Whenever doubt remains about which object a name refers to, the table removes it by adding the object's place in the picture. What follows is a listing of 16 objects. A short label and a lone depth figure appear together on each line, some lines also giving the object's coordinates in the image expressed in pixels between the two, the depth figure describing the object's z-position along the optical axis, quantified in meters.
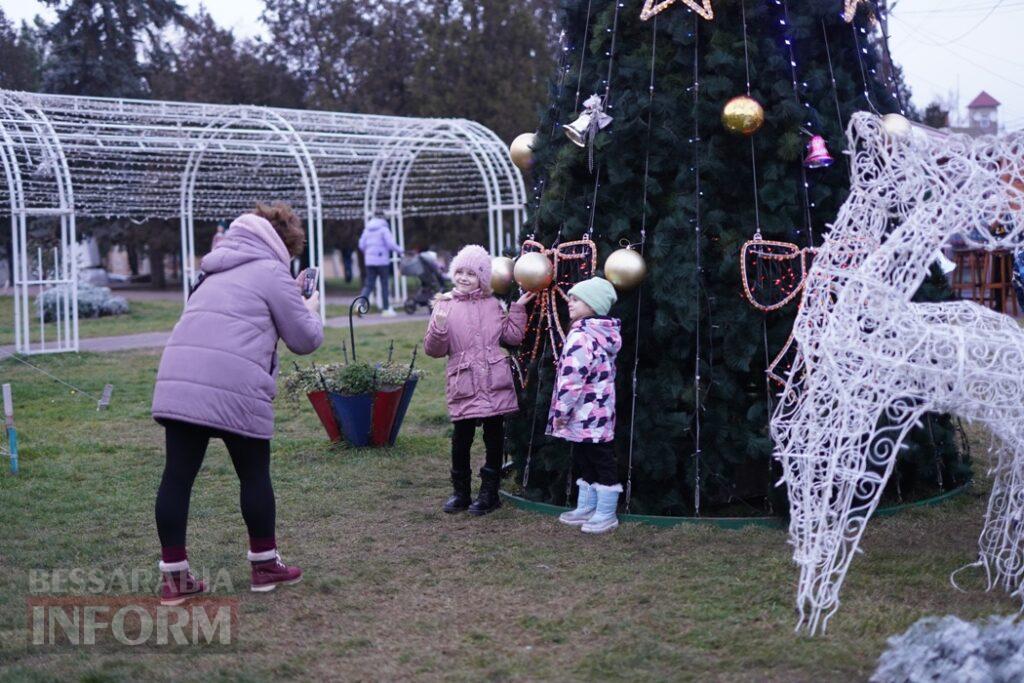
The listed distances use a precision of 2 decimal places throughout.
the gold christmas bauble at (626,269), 5.86
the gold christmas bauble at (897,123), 5.67
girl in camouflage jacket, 5.79
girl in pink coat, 6.22
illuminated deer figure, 4.02
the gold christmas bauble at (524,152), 6.87
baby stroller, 19.92
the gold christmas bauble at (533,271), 6.18
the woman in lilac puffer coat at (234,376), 4.71
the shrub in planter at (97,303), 22.47
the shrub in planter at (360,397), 8.29
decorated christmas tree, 5.92
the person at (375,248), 19.28
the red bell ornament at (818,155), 5.84
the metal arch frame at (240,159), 14.65
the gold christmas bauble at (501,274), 6.57
